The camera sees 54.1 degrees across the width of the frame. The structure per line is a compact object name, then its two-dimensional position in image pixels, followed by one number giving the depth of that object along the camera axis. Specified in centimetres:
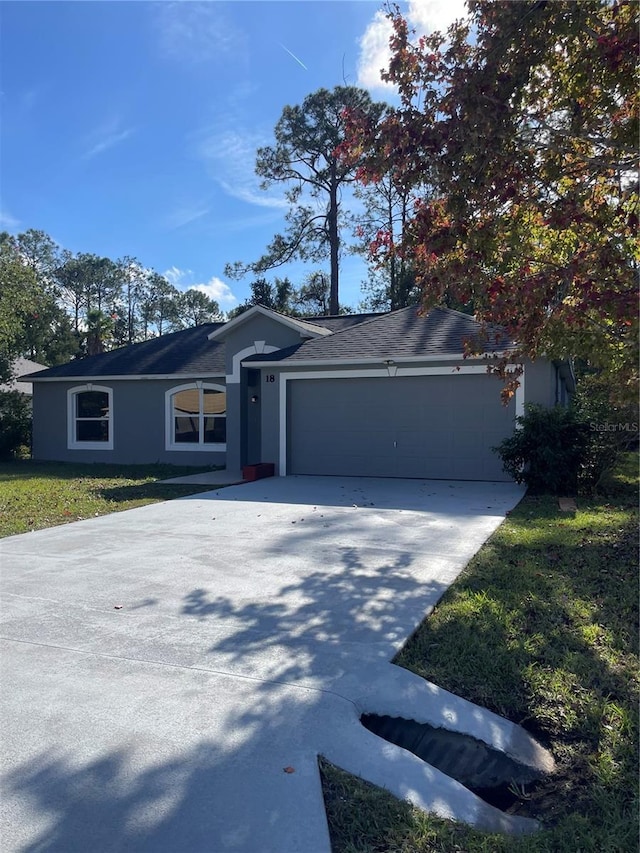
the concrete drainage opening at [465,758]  289
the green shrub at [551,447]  1070
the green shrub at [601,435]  994
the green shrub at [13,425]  2041
